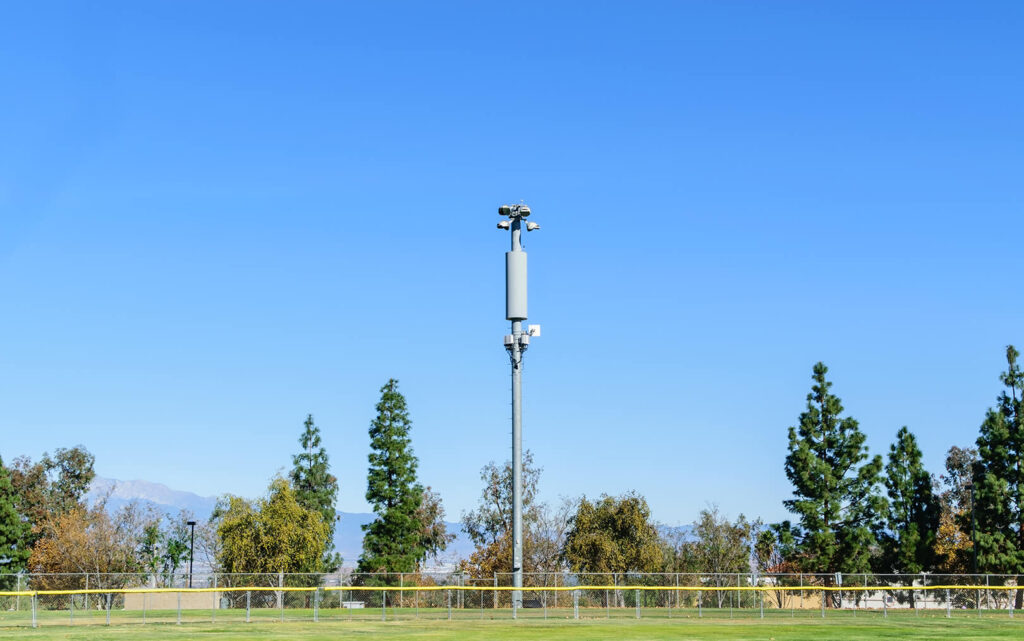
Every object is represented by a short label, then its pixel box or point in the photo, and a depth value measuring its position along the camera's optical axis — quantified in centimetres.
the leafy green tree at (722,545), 8819
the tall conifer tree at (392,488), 7888
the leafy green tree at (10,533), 9000
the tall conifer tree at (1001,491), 6775
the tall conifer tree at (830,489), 6912
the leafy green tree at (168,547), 11576
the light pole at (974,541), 6831
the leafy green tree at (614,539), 6944
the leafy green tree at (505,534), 8150
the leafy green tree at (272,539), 6769
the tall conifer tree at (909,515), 7325
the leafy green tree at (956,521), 7244
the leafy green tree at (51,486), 10169
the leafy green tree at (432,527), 11594
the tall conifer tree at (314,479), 9350
